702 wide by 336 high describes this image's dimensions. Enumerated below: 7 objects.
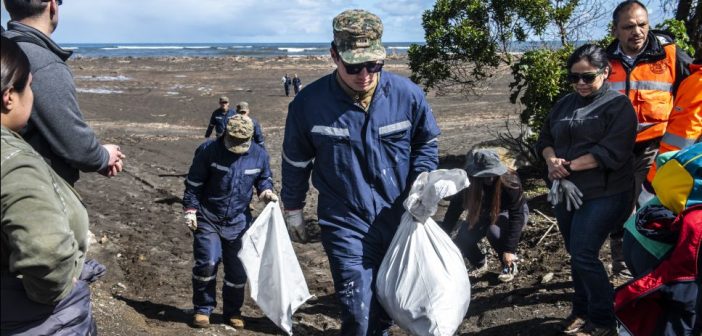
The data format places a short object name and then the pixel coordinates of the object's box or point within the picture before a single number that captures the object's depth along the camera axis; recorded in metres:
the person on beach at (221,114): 11.30
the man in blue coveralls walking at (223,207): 5.79
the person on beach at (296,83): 29.85
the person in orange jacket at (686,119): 4.08
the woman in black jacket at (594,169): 4.28
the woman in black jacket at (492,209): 5.78
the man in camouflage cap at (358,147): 3.78
